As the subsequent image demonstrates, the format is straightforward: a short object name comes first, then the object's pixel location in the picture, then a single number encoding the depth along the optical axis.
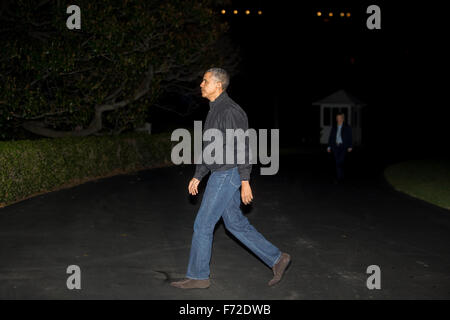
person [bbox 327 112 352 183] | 15.66
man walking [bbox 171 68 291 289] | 5.85
